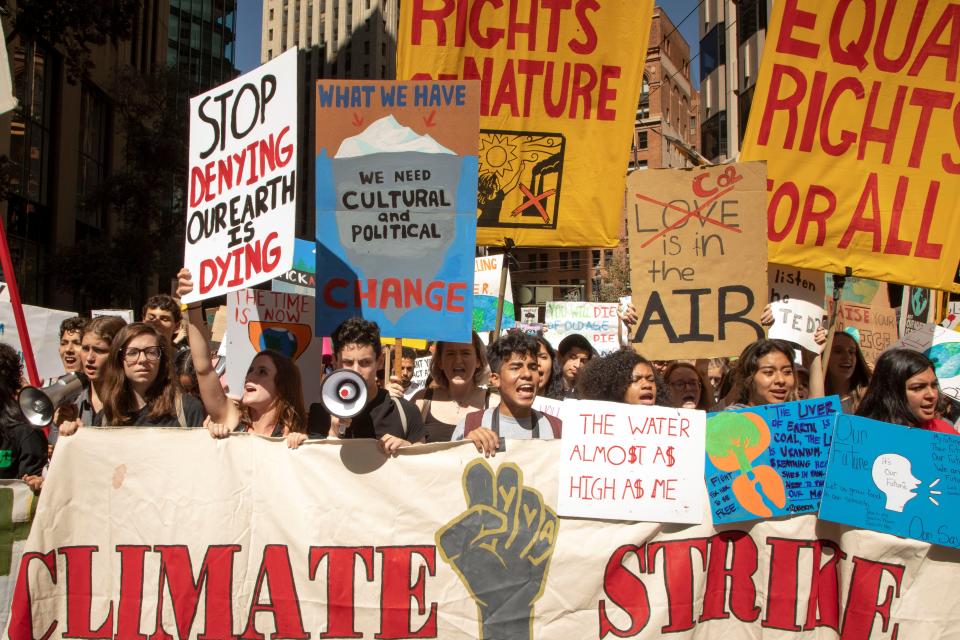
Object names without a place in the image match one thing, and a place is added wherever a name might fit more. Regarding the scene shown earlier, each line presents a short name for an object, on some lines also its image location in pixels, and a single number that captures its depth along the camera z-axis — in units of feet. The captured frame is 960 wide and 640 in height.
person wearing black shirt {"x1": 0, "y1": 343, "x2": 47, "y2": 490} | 13.33
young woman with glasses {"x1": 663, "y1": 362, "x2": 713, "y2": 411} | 16.92
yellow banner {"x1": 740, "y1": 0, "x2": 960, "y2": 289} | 18.08
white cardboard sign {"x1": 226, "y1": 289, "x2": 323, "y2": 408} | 16.97
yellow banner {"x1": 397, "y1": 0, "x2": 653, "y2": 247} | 18.78
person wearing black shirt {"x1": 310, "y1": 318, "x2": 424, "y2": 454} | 13.42
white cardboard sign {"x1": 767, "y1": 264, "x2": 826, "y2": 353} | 17.74
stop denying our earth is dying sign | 14.21
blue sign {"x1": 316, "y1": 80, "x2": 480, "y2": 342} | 15.67
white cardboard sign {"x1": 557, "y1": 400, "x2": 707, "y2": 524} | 12.54
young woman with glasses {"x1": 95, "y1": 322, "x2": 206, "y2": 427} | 13.67
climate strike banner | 12.19
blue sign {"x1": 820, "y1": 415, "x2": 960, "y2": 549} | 12.50
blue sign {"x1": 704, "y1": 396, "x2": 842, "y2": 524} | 12.62
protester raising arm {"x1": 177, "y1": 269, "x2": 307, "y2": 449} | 13.32
